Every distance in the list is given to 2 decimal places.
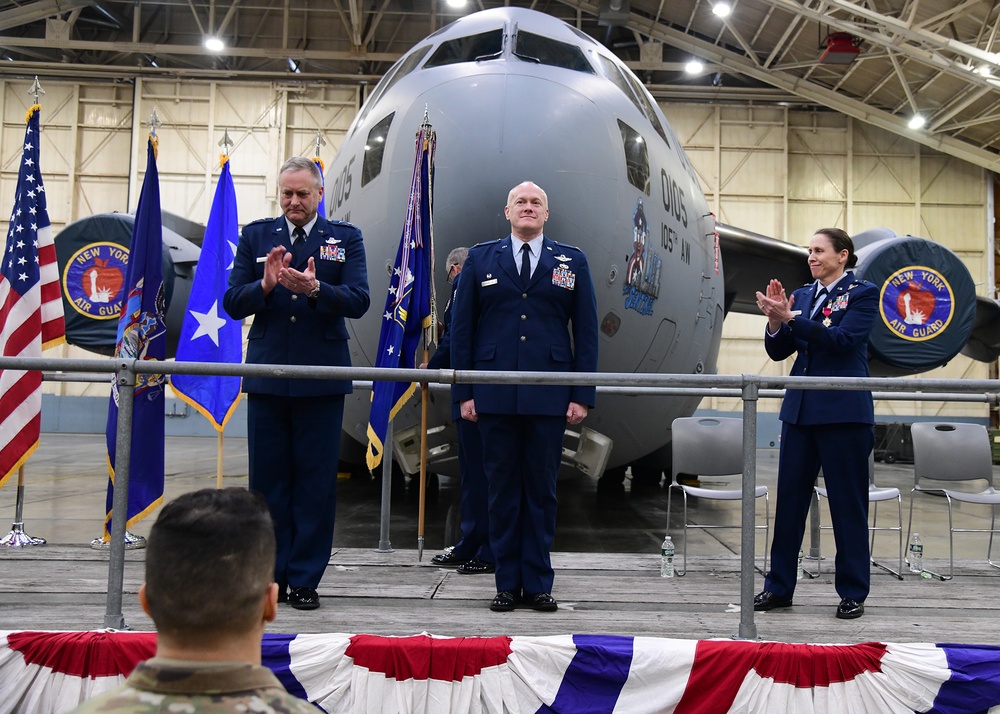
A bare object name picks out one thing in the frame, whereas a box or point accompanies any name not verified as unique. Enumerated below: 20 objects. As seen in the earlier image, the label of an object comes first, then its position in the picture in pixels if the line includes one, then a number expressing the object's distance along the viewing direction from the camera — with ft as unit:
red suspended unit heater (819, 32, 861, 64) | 57.16
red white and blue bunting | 8.36
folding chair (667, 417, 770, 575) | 16.29
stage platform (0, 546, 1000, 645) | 9.46
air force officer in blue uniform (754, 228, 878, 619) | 10.83
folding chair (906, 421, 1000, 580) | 17.01
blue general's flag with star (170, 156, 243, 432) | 18.17
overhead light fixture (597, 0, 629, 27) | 60.34
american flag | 15.85
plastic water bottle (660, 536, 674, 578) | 12.21
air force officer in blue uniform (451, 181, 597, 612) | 10.59
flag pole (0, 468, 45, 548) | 14.89
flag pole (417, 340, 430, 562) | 13.24
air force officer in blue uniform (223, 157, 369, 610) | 10.69
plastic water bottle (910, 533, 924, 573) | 13.73
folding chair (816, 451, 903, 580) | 14.24
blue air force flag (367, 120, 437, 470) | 14.71
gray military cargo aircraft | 14.87
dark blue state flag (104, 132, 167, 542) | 14.64
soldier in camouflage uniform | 3.27
